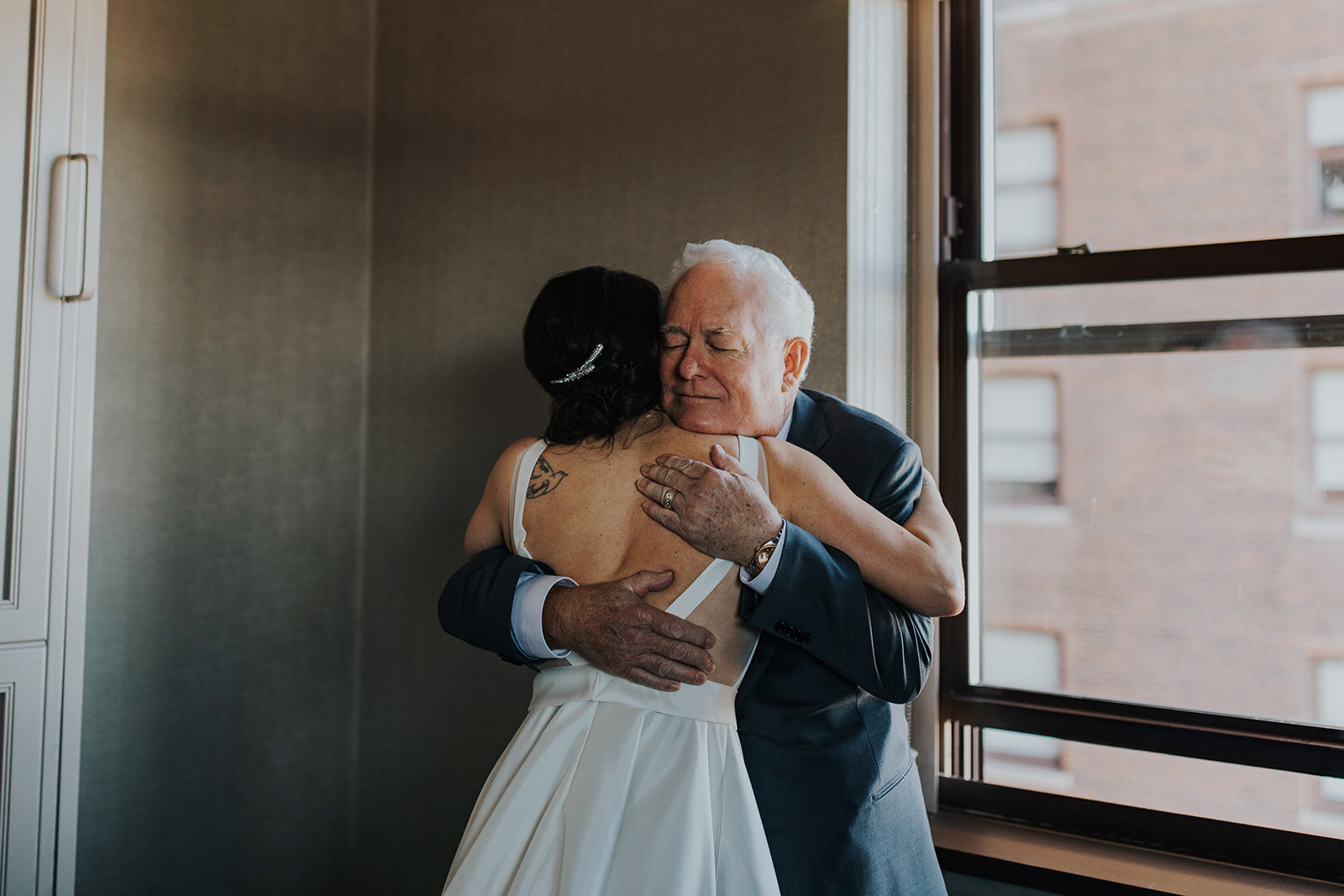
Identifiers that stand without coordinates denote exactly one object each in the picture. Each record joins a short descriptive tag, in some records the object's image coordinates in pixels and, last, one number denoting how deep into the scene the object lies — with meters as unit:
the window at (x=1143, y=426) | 1.74
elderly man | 1.23
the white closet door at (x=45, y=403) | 1.72
